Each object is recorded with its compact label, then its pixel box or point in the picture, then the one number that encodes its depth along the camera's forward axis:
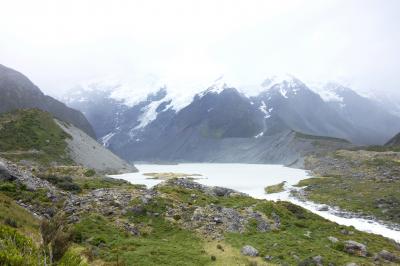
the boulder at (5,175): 50.09
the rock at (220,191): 65.75
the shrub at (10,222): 31.31
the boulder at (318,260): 36.00
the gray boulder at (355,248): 40.56
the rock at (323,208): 74.94
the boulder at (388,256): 39.97
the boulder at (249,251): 38.06
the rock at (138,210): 46.58
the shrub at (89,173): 90.48
